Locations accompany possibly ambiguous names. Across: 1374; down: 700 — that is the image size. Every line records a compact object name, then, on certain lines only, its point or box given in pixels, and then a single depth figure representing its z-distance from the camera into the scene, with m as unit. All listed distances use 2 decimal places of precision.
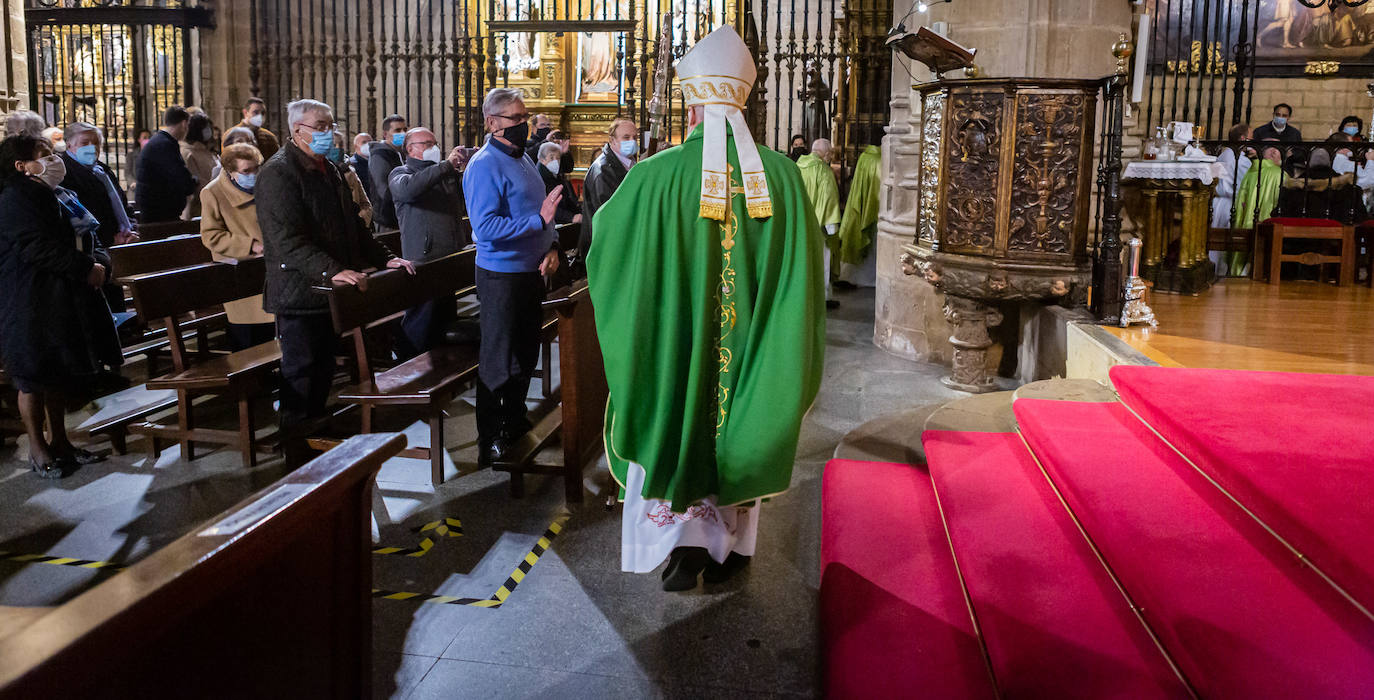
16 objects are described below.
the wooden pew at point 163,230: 7.88
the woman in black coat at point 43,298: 4.50
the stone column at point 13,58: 7.47
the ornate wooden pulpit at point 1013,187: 5.52
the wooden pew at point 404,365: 4.54
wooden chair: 7.04
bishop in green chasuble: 3.25
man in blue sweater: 4.69
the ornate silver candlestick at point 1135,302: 5.16
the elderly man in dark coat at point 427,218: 6.13
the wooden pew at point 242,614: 1.19
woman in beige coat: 5.64
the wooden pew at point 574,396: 4.19
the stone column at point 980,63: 6.25
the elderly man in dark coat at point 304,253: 4.62
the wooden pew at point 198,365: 4.78
